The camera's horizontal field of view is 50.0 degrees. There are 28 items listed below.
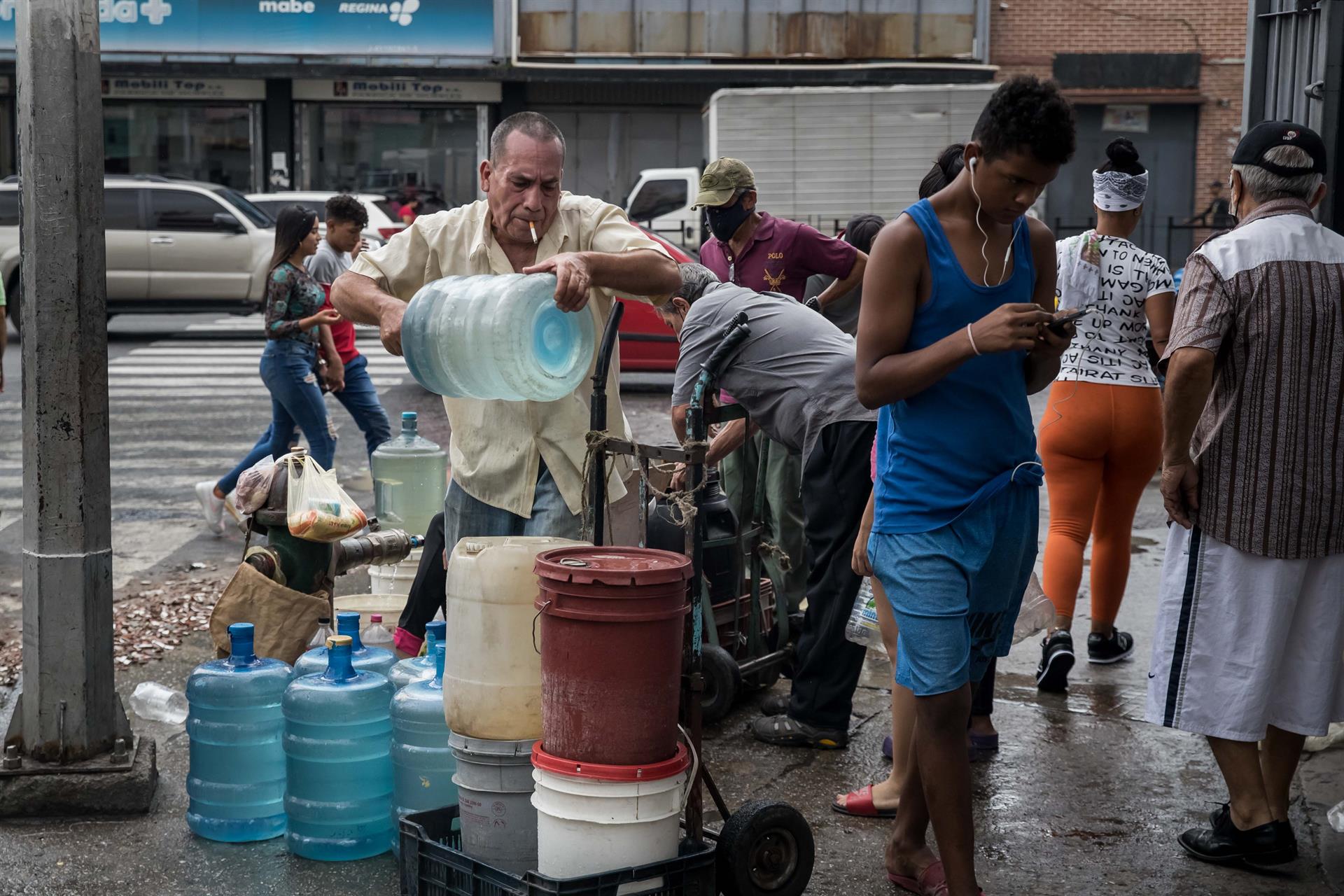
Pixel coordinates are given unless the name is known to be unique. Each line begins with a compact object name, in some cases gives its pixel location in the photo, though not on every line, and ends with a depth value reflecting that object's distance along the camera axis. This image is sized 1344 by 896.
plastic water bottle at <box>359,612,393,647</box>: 5.36
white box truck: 22.95
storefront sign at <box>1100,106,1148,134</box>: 27.05
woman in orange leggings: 5.66
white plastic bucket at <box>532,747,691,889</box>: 3.31
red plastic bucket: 3.27
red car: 14.22
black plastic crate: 3.24
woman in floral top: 8.58
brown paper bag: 4.94
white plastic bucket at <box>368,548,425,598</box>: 6.69
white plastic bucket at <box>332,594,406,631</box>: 6.38
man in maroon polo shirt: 6.64
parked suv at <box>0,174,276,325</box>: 19.41
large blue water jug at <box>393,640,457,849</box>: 4.05
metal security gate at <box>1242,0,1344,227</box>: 5.33
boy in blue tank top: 3.39
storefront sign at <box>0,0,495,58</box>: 26.97
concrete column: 4.35
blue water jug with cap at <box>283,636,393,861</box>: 4.15
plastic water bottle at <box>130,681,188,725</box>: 5.41
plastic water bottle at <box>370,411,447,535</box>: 7.78
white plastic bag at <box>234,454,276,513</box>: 5.24
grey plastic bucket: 3.61
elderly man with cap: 3.96
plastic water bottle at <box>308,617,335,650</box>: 5.10
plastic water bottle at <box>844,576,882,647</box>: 4.86
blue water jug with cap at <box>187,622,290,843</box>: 4.30
